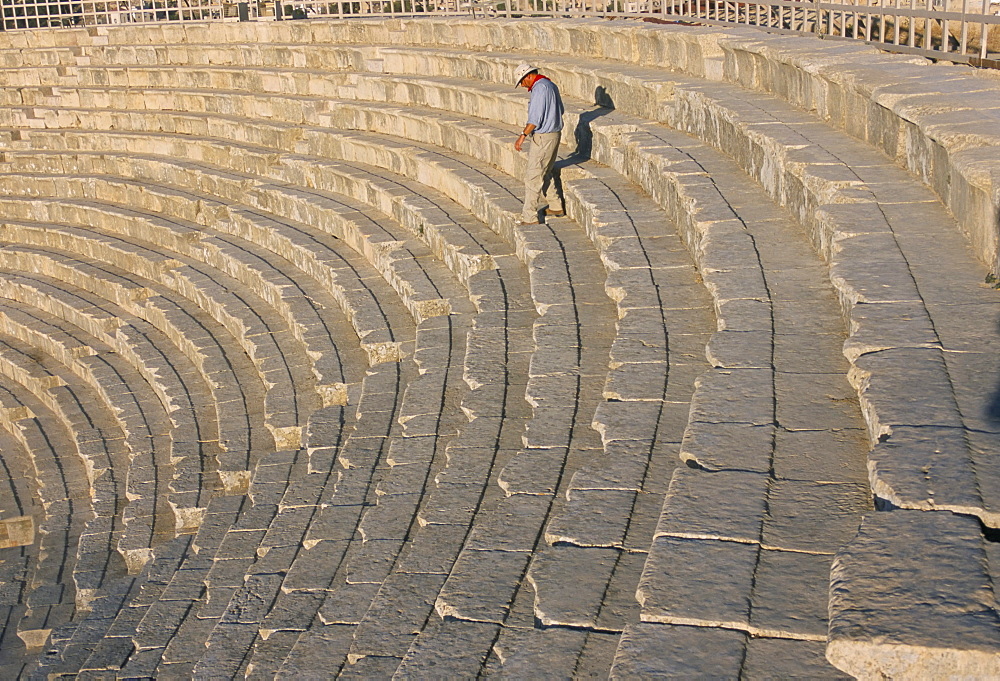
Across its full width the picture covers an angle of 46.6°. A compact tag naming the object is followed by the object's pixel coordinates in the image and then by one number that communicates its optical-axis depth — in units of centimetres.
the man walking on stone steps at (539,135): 934
